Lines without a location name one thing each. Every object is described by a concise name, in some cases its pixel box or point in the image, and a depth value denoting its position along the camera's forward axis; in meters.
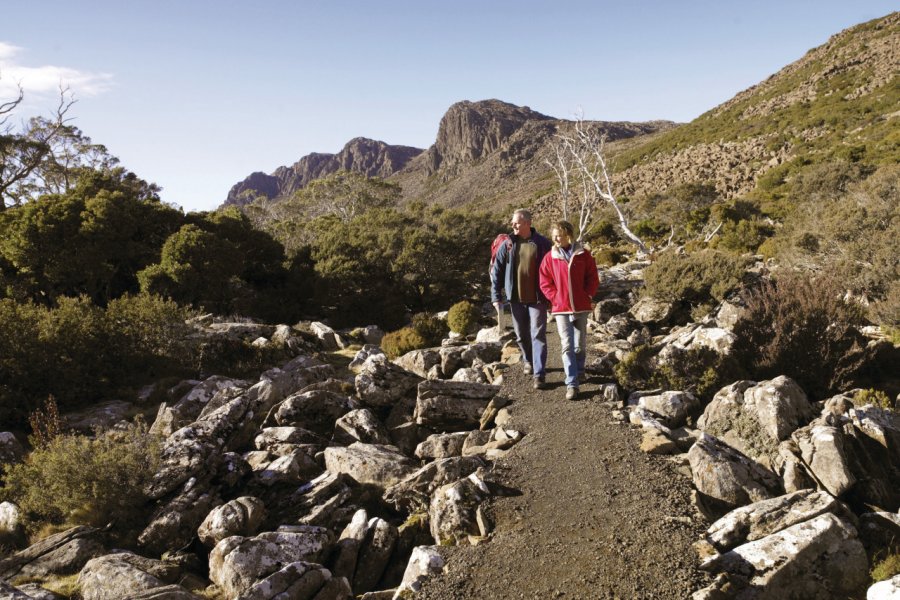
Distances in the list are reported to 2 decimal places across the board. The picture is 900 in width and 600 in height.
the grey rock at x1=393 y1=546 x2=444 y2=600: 4.24
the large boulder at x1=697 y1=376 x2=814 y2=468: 5.84
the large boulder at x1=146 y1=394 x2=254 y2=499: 6.19
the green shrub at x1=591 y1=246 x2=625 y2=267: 28.38
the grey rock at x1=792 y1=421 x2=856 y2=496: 4.98
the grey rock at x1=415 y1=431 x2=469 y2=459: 7.00
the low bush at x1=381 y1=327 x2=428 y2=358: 13.69
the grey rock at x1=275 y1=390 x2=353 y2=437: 8.11
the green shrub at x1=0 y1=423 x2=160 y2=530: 5.83
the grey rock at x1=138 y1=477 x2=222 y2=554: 5.50
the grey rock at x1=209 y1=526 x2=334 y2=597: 4.53
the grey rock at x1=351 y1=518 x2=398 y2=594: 4.93
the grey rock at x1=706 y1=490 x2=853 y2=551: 4.48
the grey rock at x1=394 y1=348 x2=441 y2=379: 10.74
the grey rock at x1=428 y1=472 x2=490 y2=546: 5.00
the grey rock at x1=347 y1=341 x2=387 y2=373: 11.74
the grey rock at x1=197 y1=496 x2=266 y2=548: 5.37
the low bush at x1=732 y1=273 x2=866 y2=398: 7.77
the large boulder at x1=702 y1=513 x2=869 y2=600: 3.98
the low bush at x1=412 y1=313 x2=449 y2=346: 14.50
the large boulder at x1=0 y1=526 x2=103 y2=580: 5.02
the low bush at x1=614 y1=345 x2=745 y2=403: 7.46
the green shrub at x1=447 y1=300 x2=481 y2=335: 14.55
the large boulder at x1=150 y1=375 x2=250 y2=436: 8.52
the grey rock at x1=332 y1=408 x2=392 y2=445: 7.52
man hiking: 7.42
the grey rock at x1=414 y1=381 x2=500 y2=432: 7.77
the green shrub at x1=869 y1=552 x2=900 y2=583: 4.07
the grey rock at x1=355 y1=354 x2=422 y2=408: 8.73
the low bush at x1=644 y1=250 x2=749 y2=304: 13.30
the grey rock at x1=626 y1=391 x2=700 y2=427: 6.79
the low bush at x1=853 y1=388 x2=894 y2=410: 6.80
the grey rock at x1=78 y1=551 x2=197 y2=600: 4.31
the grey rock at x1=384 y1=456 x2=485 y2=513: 5.83
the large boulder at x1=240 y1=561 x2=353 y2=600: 4.17
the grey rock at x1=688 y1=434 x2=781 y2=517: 5.11
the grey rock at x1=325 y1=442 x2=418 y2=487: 6.40
